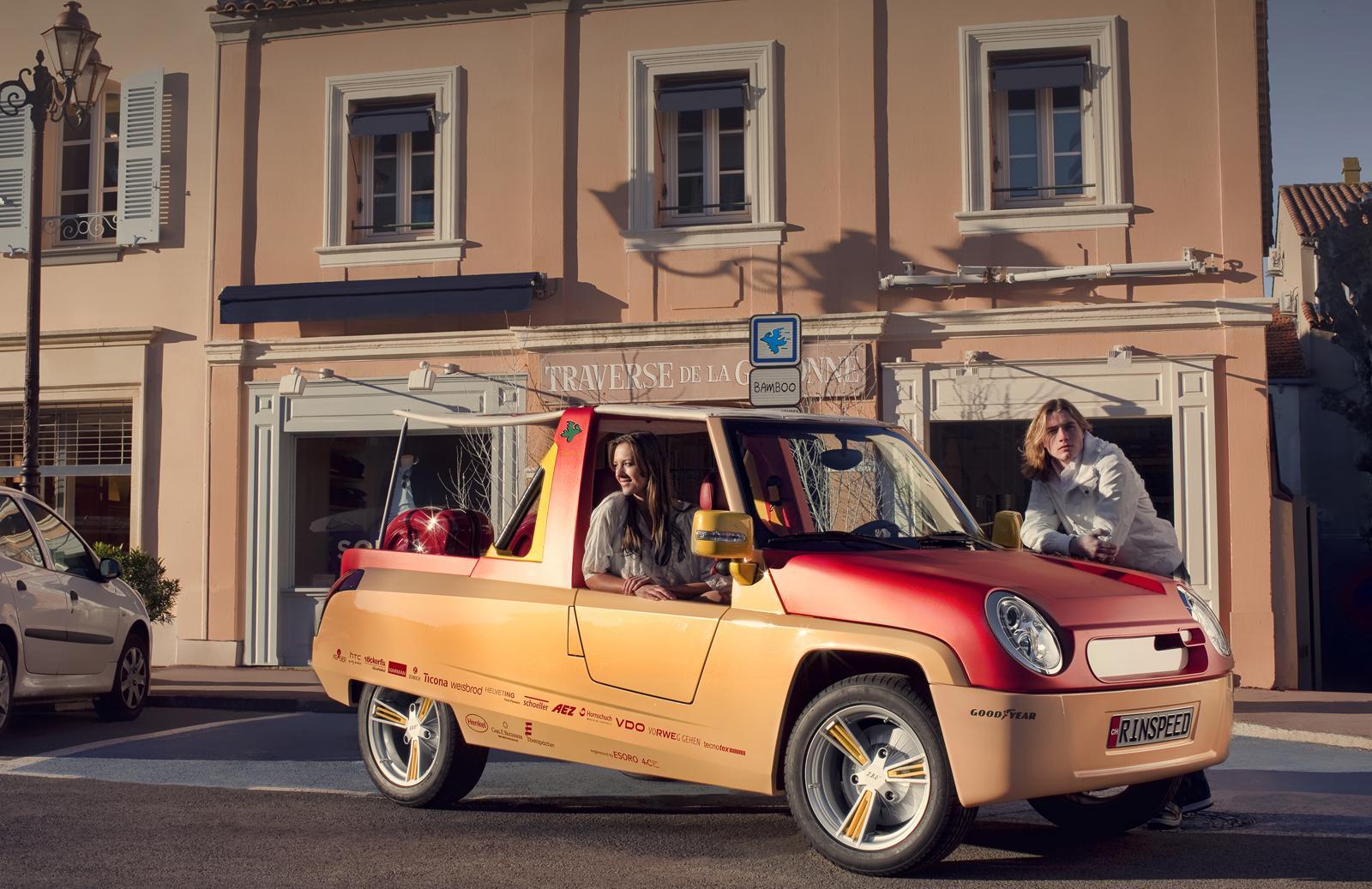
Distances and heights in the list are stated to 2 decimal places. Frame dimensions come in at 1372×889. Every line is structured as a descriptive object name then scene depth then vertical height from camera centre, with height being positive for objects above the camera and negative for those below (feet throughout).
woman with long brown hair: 20.47 -0.31
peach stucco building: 49.52 +9.45
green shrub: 48.91 -2.16
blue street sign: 36.35 +4.10
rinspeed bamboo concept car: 16.55 -1.82
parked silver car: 32.12 -2.54
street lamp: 45.03 +12.88
